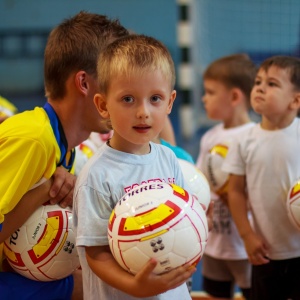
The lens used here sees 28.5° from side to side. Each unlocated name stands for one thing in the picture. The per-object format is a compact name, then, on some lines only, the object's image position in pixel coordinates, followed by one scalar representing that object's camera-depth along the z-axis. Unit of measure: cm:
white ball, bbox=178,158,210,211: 243
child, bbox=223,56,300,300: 266
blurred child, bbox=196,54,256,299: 325
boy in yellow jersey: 200
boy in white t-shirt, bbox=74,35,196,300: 175
